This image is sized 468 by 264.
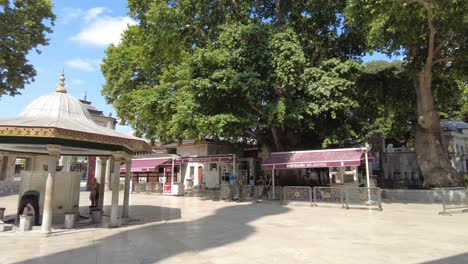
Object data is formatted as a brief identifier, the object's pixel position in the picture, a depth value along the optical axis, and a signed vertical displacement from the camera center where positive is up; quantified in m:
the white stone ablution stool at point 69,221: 10.97 -1.38
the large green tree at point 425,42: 15.69 +7.37
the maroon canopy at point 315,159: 18.12 +1.15
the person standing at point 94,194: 14.31 -0.65
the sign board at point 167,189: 27.61 -0.85
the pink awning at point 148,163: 29.27 +1.37
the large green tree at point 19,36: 16.36 +7.16
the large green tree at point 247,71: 18.73 +6.25
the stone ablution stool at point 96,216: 12.42 -1.40
